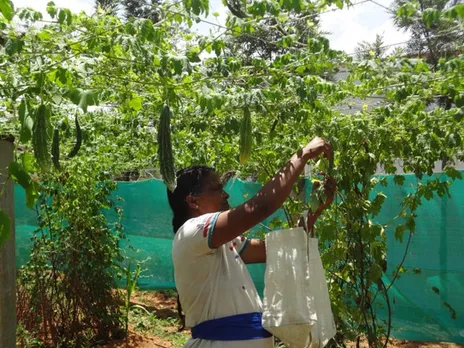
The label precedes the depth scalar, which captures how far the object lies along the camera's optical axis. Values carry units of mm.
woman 1807
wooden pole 3535
